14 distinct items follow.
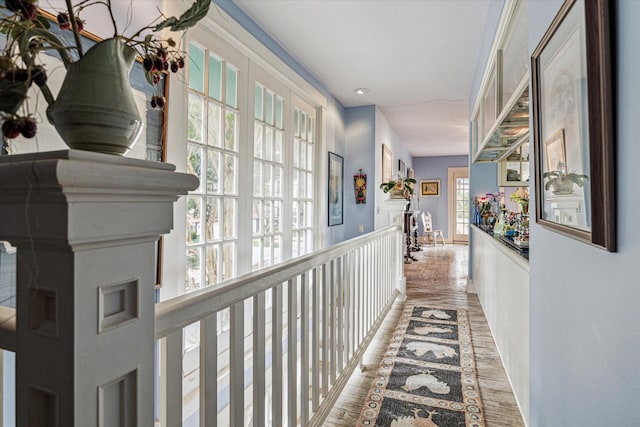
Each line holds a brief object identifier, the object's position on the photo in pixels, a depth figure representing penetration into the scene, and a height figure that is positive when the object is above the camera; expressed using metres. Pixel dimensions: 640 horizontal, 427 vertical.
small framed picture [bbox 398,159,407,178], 7.36 +1.14
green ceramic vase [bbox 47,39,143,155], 0.51 +0.17
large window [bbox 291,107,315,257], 3.54 +0.40
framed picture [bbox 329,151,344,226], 4.27 +0.40
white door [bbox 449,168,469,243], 9.77 +0.44
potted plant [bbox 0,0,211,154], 0.46 +0.19
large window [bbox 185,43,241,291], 2.15 +0.35
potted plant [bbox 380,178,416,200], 4.20 +0.37
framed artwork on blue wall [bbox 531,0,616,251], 0.71 +0.24
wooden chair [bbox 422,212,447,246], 9.45 -0.28
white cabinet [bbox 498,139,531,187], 4.24 +0.59
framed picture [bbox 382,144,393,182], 5.35 +0.92
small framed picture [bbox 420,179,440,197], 10.03 +0.91
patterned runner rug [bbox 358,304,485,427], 1.78 -0.97
